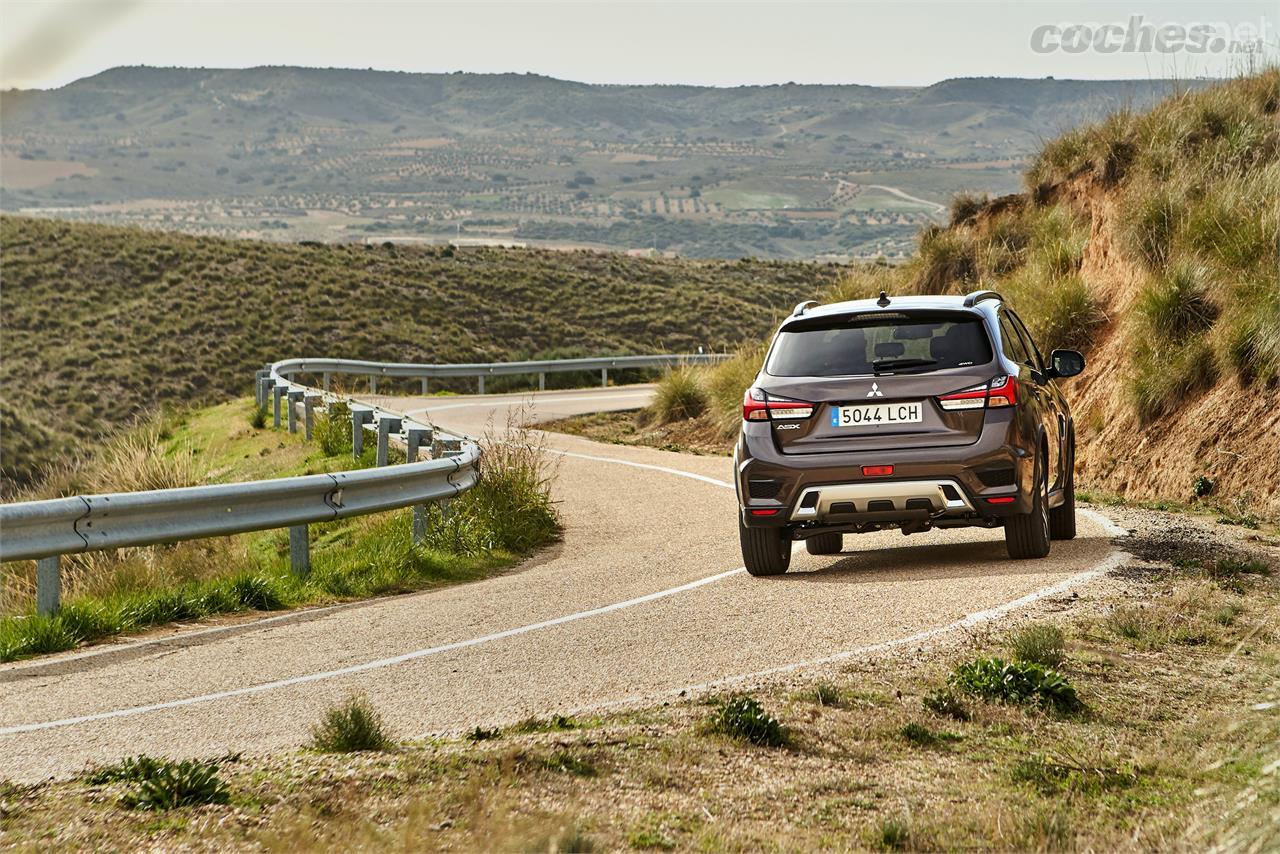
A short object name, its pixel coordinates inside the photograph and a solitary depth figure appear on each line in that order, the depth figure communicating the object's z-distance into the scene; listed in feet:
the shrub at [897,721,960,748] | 38.91
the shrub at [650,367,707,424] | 186.39
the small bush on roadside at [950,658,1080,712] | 42.47
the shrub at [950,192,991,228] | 176.96
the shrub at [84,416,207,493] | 128.98
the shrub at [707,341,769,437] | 166.40
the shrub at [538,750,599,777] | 35.17
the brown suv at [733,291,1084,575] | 66.03
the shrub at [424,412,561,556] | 89.56
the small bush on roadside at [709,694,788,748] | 38.52
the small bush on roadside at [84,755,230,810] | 33.01
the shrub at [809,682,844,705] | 42.98
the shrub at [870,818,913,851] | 29.60
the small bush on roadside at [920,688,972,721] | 41.86
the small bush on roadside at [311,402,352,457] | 138.00
